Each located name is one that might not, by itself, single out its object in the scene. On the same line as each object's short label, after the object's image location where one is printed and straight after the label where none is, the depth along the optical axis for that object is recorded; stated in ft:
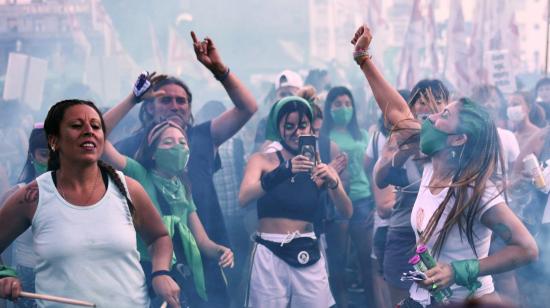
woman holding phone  15.80
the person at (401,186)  15.75
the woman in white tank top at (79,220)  10.24
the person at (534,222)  18.90
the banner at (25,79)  25.71
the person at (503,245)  16.72
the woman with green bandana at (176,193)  15.58
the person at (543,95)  27.12
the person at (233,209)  20.72
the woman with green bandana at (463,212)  11.46
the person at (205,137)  16.48
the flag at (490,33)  35.96
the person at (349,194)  20.38
